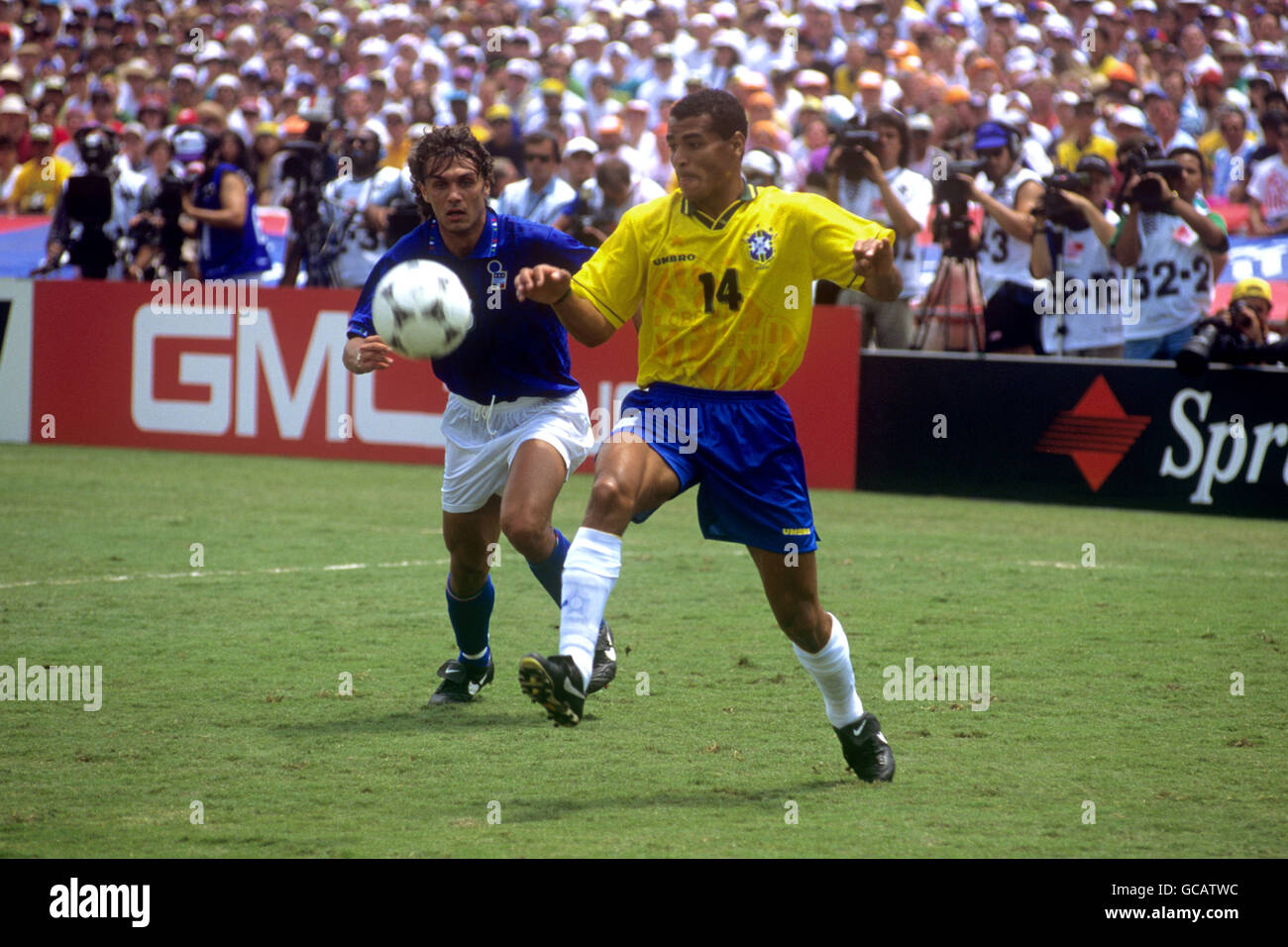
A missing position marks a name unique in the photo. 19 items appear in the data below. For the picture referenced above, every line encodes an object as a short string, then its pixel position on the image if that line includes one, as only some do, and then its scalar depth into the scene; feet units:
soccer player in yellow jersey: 17.10
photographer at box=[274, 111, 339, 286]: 50.16
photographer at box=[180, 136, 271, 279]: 48.83
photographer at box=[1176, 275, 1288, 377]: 38.73
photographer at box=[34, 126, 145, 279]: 53.88
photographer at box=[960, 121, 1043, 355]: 41.93
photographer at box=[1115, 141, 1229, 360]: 39.14
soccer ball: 19.15
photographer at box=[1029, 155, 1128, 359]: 40.78
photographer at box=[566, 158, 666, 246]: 44.70
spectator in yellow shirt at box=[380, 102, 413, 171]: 54.44
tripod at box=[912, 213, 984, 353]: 42.01
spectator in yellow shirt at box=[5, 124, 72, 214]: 65.77
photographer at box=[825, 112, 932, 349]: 40.50
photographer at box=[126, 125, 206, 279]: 51.90
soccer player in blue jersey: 20.63
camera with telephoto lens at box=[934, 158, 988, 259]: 40.83
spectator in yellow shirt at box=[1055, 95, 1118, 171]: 46.44
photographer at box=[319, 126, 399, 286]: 49.55
